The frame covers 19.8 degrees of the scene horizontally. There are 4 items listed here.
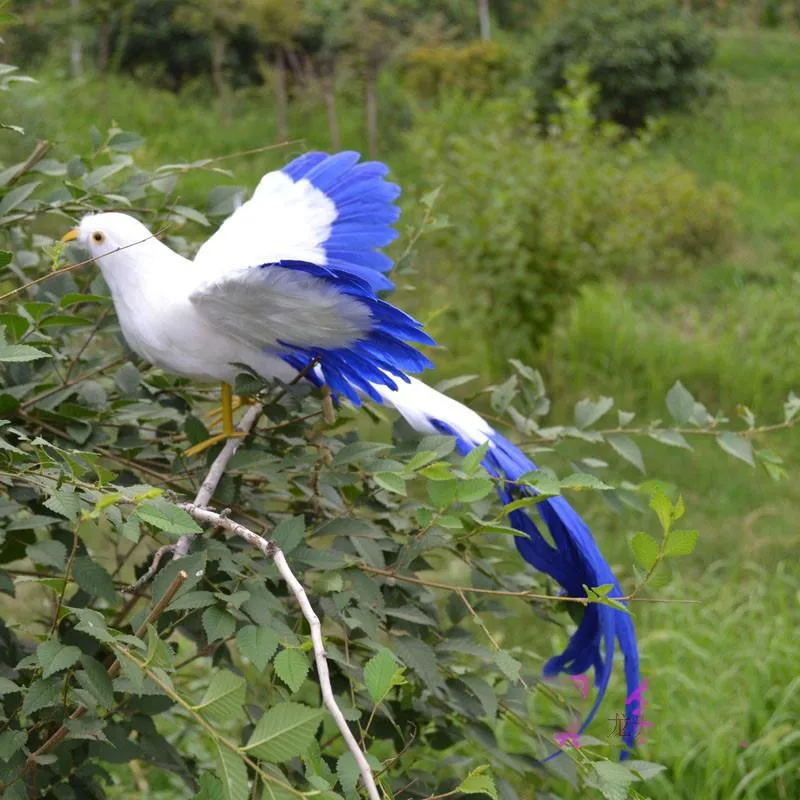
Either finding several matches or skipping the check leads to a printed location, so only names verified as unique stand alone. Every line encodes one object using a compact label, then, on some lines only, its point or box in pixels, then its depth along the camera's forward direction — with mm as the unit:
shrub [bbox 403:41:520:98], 10571
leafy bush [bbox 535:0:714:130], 10317
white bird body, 1497
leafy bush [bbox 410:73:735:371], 5683
